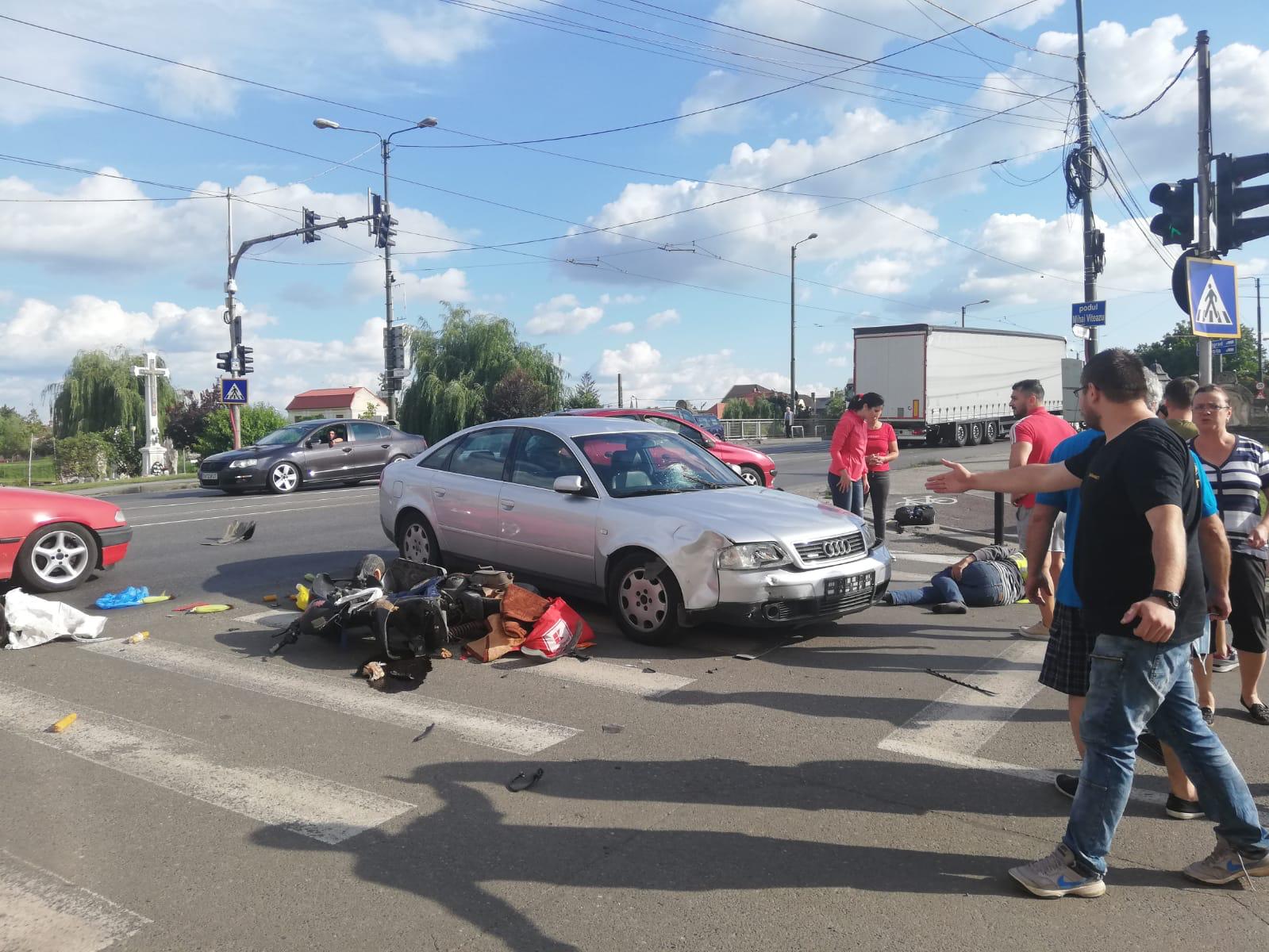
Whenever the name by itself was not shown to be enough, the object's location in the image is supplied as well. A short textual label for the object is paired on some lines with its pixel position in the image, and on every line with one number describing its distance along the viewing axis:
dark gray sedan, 19.75
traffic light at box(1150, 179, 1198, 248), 9.22
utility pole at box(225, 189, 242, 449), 27.52
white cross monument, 31.31
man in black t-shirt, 3.21
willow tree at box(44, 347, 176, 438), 49.69
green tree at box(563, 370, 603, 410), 49.65
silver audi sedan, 6.52
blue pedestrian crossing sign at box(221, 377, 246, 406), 26.28
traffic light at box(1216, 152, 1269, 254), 8.85
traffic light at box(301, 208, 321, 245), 25.80
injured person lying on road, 8.09
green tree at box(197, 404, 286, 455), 32.75
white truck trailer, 33.12
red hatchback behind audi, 17.50
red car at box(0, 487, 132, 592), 8.47
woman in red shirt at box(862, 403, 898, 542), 10.63
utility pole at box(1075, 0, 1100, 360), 18.69
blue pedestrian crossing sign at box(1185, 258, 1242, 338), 8.59
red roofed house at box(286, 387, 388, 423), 104.12
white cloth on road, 6.90
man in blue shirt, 4.04
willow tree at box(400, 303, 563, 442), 43.75
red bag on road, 6.57
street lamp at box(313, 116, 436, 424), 27.87
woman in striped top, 4.98
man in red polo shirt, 6.33
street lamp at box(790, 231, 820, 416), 48.69
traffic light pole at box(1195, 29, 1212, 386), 9.08
